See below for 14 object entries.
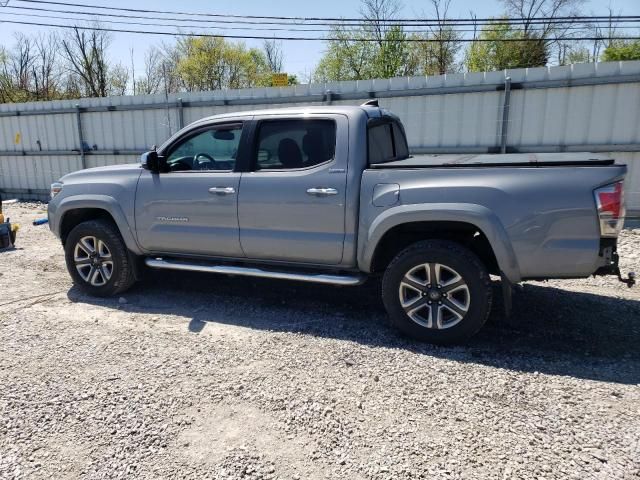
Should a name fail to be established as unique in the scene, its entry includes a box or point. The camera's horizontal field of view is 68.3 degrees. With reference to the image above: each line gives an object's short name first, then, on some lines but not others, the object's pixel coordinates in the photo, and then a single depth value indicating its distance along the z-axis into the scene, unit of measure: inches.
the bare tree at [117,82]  1620.8
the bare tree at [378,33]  1327.5
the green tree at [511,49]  1240.8
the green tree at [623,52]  980.6
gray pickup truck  134.2
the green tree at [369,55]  1330.0
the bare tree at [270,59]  1818.4
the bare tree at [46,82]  1428.4
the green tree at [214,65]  1652.3
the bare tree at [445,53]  1251.8
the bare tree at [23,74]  1445.0
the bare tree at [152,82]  1706.7
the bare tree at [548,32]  1210.6
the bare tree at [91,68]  1572.3
